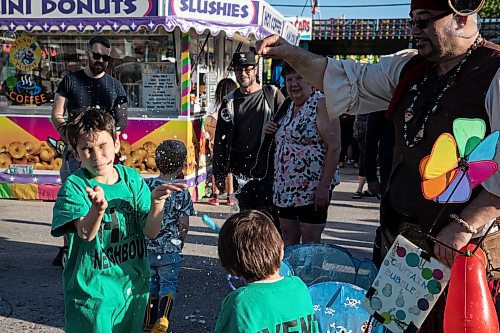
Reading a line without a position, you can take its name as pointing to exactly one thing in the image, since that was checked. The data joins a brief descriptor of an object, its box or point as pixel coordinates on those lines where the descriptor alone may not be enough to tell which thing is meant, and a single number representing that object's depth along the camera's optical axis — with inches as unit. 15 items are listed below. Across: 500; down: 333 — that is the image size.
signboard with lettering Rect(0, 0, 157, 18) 262.2
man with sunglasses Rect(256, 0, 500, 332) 71.8
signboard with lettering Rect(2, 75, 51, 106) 302.4
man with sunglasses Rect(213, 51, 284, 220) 169.3
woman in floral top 140.0
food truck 267.1
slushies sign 263.0
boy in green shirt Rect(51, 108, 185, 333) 89.7
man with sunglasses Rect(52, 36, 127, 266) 174.6
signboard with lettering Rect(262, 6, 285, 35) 311.7
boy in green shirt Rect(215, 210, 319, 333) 69.5
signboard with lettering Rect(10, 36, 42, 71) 306.3
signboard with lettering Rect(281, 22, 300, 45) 410.1
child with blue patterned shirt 128.5
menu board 290.8
